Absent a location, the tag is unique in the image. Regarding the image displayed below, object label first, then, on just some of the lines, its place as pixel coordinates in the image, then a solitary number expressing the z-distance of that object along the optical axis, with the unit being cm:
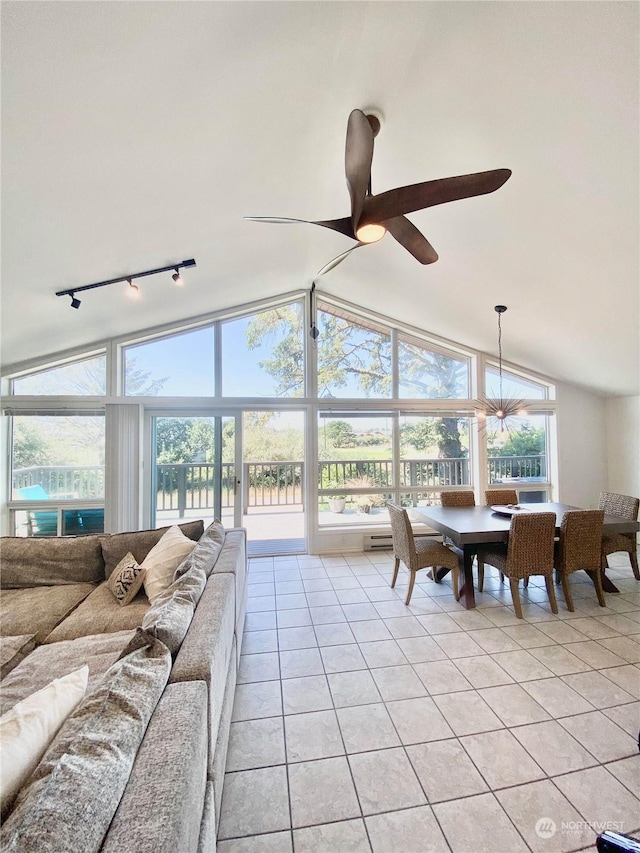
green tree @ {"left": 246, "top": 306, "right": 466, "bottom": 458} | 483
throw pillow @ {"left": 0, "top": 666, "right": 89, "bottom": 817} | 82
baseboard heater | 479
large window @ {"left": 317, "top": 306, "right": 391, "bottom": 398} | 487
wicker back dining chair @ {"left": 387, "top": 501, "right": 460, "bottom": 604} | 324
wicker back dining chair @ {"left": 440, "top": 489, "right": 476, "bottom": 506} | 418
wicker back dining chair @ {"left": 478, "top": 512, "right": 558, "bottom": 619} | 292
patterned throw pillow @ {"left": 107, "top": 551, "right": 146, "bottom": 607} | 234
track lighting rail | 303
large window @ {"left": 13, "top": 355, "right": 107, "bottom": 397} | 434
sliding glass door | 464
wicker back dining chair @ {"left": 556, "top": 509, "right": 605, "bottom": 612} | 302
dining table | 299
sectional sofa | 71
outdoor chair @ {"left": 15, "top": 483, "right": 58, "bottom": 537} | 427
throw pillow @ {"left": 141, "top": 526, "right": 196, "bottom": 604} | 236
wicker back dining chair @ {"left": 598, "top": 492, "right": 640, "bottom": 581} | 346
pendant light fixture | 499
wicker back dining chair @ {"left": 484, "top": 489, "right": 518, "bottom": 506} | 426
